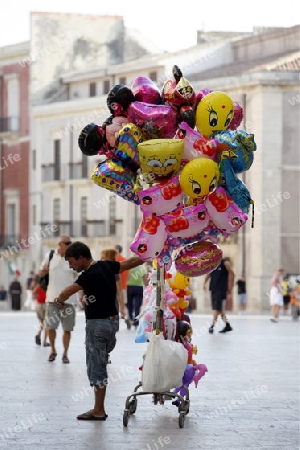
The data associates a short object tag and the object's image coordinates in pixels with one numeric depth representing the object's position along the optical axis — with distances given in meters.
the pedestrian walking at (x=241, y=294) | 48.43
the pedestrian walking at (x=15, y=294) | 56.44
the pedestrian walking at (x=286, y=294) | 46.10
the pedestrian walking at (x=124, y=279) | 26.25
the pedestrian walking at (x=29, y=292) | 52.75
